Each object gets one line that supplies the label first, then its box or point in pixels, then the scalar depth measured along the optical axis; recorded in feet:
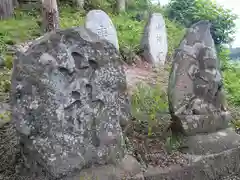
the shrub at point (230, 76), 12.58
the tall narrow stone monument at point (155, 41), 15.76
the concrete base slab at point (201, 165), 5.56
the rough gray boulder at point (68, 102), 4.98
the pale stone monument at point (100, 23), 12.54
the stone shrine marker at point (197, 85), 6.49
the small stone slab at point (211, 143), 6.39
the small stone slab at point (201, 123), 6.47
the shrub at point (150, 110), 7.20
